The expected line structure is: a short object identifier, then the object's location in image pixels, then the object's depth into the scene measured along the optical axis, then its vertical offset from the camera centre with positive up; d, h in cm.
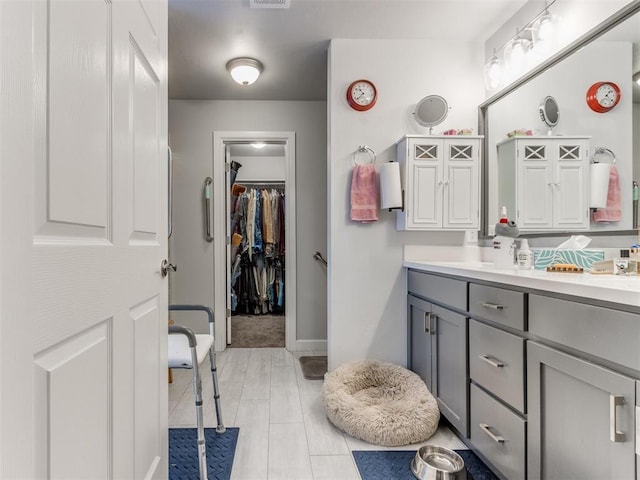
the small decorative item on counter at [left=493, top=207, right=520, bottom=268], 174 -1
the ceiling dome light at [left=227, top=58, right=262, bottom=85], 260 +129
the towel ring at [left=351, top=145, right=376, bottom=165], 240 +59
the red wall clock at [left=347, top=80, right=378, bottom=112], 238 +100
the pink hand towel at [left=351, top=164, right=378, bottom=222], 234 +31
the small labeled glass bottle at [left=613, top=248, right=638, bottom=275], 134 -10
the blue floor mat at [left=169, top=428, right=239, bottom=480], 154 -103
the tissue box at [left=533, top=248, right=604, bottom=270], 151 -8
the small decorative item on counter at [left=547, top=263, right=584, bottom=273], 140 -11
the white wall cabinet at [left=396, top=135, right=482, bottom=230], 225 +39
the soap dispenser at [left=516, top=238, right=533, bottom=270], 167 -8
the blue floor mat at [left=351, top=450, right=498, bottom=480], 153 -103
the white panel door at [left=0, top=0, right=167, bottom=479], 49 +0
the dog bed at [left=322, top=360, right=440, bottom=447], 174 -89
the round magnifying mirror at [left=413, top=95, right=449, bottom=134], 236 +89
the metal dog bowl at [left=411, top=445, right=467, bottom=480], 141 -96
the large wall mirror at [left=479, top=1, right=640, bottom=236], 145 +55
